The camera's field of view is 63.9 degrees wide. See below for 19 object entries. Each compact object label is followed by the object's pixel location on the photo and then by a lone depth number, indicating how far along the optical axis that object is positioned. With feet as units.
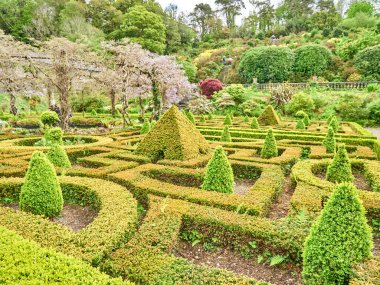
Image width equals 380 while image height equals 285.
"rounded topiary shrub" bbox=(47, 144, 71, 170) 30.53
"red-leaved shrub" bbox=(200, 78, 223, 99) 125.29
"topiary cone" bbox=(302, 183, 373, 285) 12.55
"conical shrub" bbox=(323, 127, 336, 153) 40.16
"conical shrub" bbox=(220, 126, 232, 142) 49.34
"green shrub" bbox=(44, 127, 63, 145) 41.24
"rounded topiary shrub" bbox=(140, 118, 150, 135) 56.54
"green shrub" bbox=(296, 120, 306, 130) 65.26
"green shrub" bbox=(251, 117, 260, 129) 64.19
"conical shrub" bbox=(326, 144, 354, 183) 26.40
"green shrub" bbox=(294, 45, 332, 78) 130.62
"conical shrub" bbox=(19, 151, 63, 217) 19.35
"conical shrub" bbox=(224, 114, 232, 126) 71.81
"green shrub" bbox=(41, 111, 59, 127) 57.00
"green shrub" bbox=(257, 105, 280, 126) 75.00
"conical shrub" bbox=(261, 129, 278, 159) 37.78
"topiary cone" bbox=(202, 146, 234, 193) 24.30
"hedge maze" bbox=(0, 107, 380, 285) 12.96
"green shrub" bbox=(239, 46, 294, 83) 137.08
